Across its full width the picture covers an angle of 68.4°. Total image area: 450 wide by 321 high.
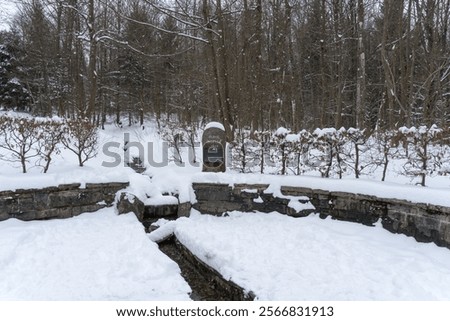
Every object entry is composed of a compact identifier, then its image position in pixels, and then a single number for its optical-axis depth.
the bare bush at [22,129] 6.10
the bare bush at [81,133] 6.86
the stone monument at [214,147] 7.18
